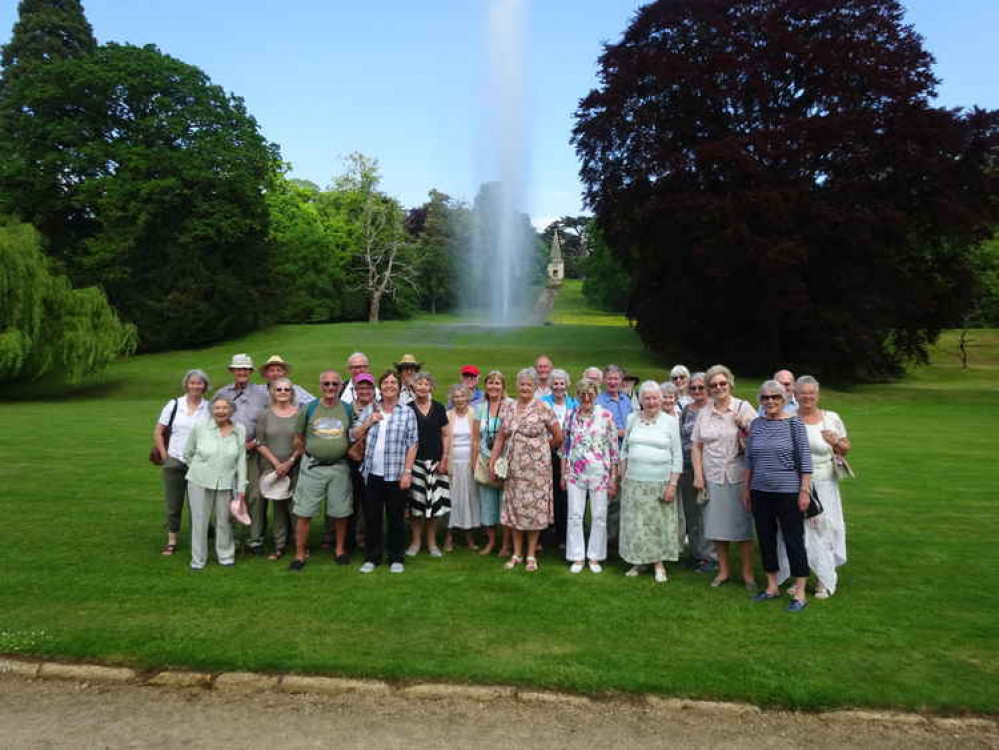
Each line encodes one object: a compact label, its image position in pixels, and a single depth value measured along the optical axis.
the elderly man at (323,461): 7.10
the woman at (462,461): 7.79
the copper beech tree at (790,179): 28.33
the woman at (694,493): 7.39
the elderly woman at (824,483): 6.37
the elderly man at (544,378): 8.35
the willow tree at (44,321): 26.59
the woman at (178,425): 7.32
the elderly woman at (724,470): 6.68
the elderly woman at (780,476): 6.14
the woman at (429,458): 7.24
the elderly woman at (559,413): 7.95
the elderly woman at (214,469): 7.04
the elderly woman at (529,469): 7.17
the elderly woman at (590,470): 7.17
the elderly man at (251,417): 7.52
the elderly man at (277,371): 7.57
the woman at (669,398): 7.15
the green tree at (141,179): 38.66
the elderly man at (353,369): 7.76
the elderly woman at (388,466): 7.00
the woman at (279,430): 7.27
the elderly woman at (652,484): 6.86
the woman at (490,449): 7.73
